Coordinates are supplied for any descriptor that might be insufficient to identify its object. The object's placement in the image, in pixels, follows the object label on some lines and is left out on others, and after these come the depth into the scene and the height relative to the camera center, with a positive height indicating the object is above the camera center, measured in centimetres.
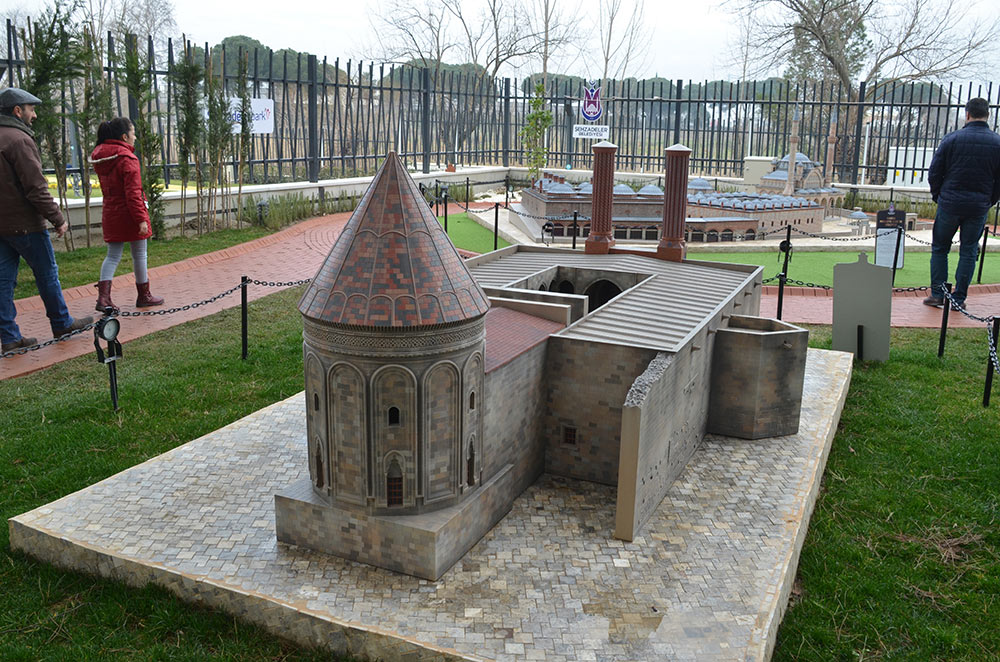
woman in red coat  1090 -55
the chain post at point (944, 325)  1059 -192
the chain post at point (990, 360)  861 -186
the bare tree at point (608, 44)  4206 +593
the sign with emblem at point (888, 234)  1519 -112
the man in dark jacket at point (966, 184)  1192 -15
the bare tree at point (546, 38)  4009 +593
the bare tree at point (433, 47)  4634 +613
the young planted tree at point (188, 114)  1688 +74
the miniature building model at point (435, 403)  529 -169
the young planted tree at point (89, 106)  1452 +75
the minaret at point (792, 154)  2194 +39
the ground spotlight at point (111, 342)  764 -180
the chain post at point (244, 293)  1001 -166
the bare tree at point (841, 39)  3606 +583
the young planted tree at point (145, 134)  1548 +30
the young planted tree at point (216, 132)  1742 +43
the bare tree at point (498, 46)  4528 +613
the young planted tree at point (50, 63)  1291 +129
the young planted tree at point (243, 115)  1816 +82
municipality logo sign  2736 +187
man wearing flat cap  930 -72
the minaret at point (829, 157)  2430 +38
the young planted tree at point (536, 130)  2733 +101
